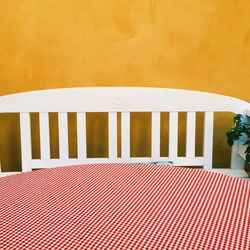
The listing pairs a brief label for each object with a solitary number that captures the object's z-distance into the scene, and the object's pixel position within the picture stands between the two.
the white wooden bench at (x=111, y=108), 1.66
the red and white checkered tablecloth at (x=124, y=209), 0.62
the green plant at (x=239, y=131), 1.60
